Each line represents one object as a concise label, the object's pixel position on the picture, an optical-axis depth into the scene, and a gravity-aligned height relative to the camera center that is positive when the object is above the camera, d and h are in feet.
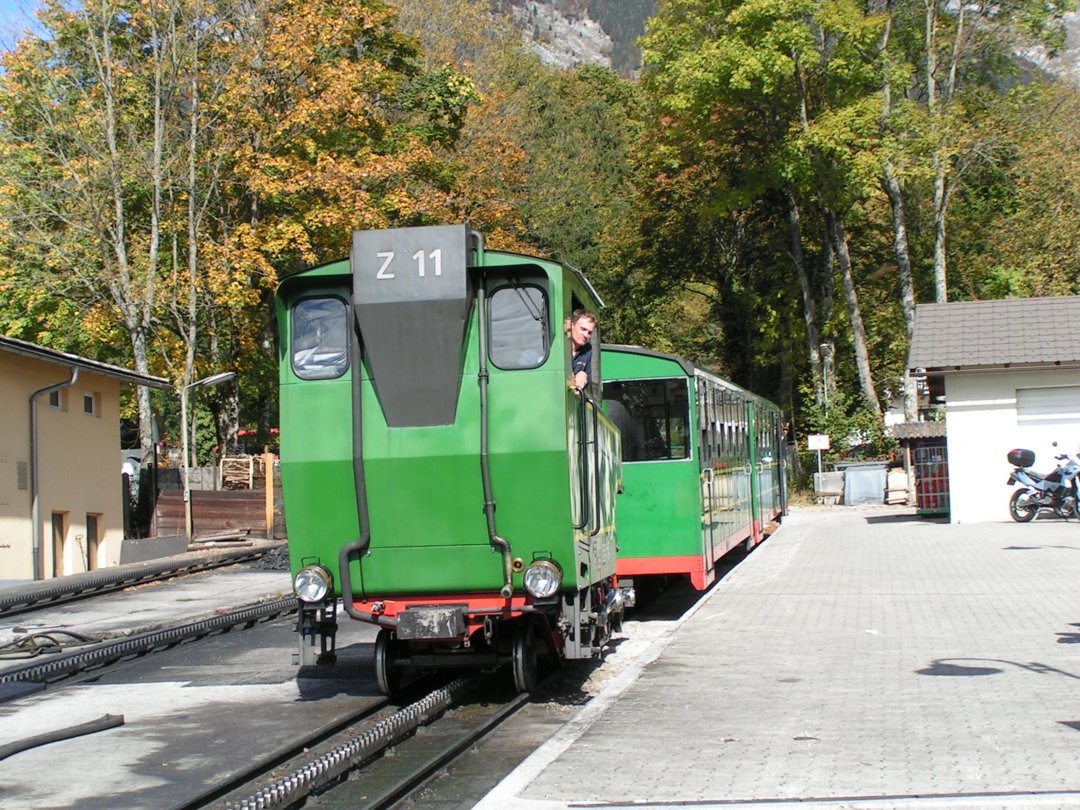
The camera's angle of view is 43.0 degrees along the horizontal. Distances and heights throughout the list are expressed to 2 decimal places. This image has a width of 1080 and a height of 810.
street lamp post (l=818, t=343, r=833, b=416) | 140.67 +10.63
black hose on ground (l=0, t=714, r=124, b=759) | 28.12 -5.02
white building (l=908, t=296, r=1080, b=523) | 87.81 +3.61
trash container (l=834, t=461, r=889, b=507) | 126.11 -1.22
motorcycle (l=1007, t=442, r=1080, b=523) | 84.48 -1.63
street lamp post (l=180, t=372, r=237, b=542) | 106.32 +5.78
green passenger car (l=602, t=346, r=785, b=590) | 50.72 +0.50
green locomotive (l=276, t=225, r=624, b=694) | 30.60 +1.07
